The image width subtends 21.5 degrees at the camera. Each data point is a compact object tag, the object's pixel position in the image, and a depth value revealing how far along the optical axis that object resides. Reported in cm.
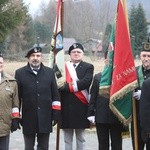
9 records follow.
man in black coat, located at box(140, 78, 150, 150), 476
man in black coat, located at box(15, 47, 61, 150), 568
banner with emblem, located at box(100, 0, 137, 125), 559
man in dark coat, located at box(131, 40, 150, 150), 554
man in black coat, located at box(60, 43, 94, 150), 628
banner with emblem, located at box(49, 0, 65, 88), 642
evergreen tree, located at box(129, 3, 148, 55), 4366
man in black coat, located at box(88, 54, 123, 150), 569
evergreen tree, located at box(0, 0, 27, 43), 2209
